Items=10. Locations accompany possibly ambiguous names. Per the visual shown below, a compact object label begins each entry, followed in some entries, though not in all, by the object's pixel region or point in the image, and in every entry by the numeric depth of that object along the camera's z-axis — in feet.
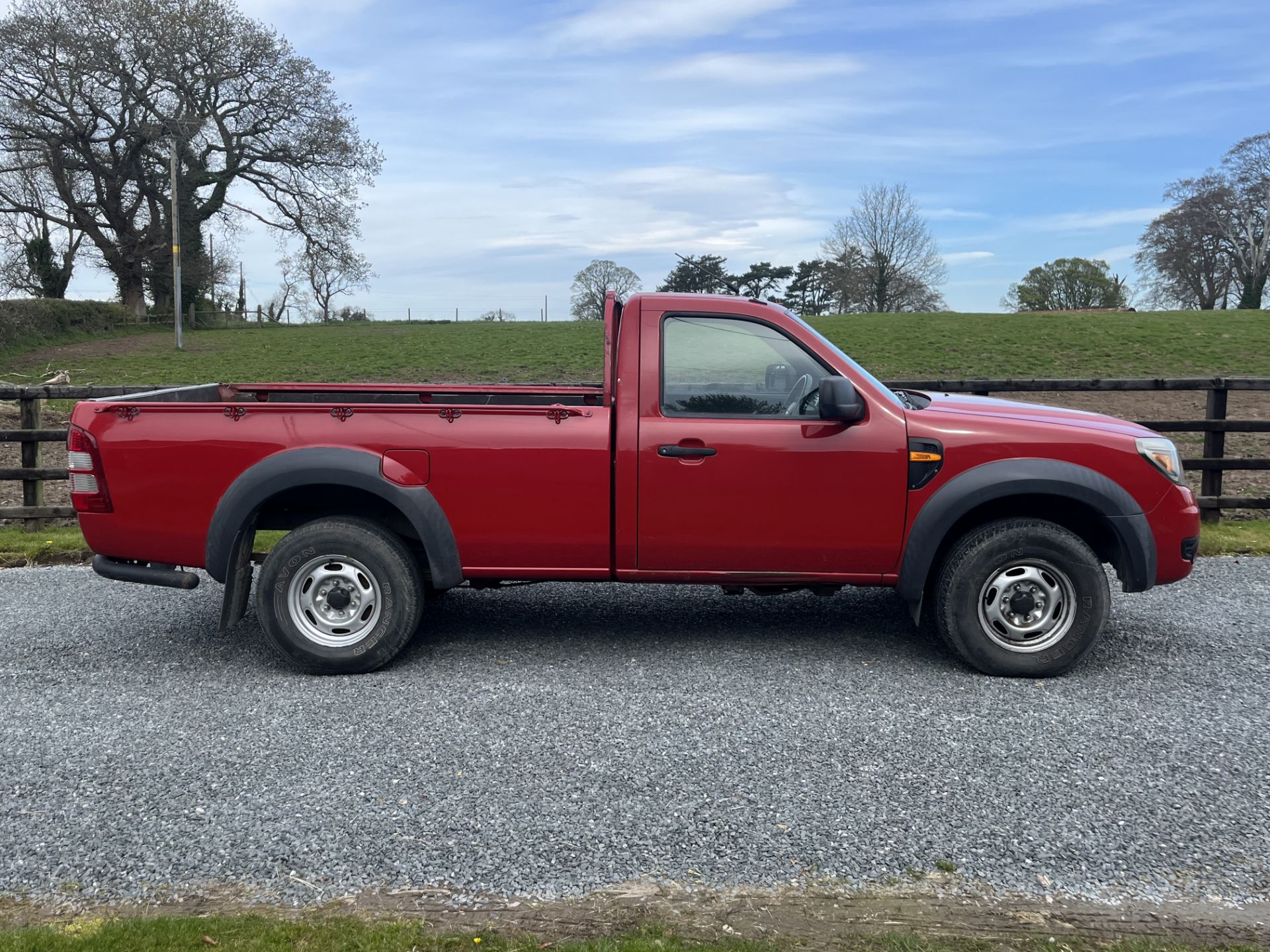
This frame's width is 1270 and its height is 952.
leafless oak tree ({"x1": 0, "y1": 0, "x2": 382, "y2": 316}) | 111.45
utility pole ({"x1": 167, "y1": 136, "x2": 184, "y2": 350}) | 99.86
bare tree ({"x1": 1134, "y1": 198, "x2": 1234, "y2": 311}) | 210.38
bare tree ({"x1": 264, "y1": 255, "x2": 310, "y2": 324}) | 167.12
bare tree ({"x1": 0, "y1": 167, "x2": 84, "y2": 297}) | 116.37
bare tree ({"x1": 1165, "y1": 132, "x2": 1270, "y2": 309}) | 204.23
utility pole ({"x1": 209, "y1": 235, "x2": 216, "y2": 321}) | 136.67
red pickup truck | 16.14
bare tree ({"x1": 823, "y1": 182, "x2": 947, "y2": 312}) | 189.37
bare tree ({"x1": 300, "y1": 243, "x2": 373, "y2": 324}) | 124.36
